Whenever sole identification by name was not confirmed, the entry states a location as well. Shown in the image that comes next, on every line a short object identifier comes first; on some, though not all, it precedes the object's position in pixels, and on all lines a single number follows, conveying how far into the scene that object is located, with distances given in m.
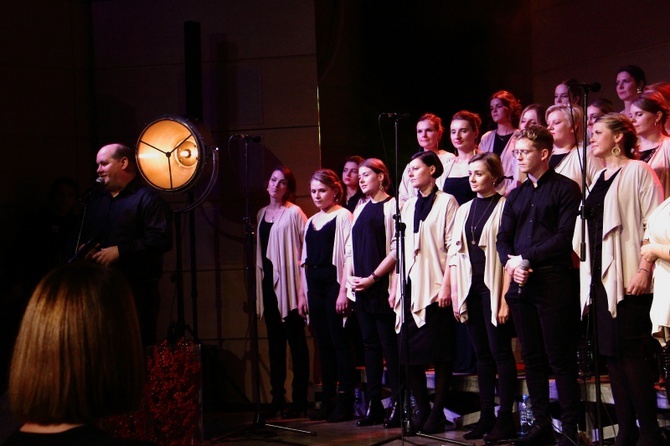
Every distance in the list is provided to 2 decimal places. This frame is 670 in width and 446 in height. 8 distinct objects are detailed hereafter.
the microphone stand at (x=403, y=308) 5.13
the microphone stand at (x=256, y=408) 5.84
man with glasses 4.68
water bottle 5.21
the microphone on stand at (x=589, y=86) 4.14
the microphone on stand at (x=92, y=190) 5.05
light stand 6.18
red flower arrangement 4.71
